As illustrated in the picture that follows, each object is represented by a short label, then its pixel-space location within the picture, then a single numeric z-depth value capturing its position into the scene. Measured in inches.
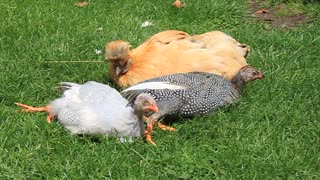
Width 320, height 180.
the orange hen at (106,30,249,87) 165.5
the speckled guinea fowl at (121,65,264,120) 152.6
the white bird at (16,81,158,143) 140.5
